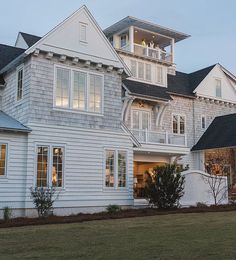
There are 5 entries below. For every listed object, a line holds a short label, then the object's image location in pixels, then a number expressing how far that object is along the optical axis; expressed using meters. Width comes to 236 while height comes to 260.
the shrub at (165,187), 20.52
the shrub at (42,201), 17.43
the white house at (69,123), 18.22
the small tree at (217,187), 23.90
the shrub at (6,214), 16.78
